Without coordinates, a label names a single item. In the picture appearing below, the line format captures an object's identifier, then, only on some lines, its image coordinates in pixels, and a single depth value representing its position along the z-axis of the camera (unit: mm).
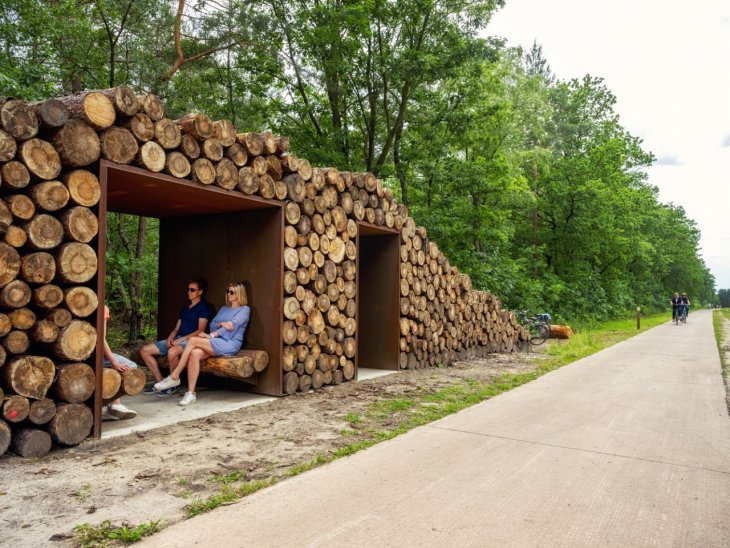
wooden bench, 5996
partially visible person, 4836
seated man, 6418
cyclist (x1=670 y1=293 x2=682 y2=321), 26312
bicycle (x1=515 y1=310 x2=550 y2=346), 14703
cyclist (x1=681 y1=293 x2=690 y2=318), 26339
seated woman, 5918
